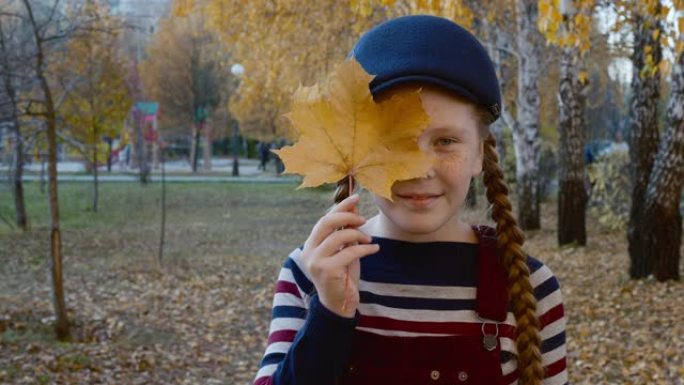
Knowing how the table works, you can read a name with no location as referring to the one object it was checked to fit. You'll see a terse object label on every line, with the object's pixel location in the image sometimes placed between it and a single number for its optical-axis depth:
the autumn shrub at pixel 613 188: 14.27
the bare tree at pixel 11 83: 7.01
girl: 1.40
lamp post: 21.98
